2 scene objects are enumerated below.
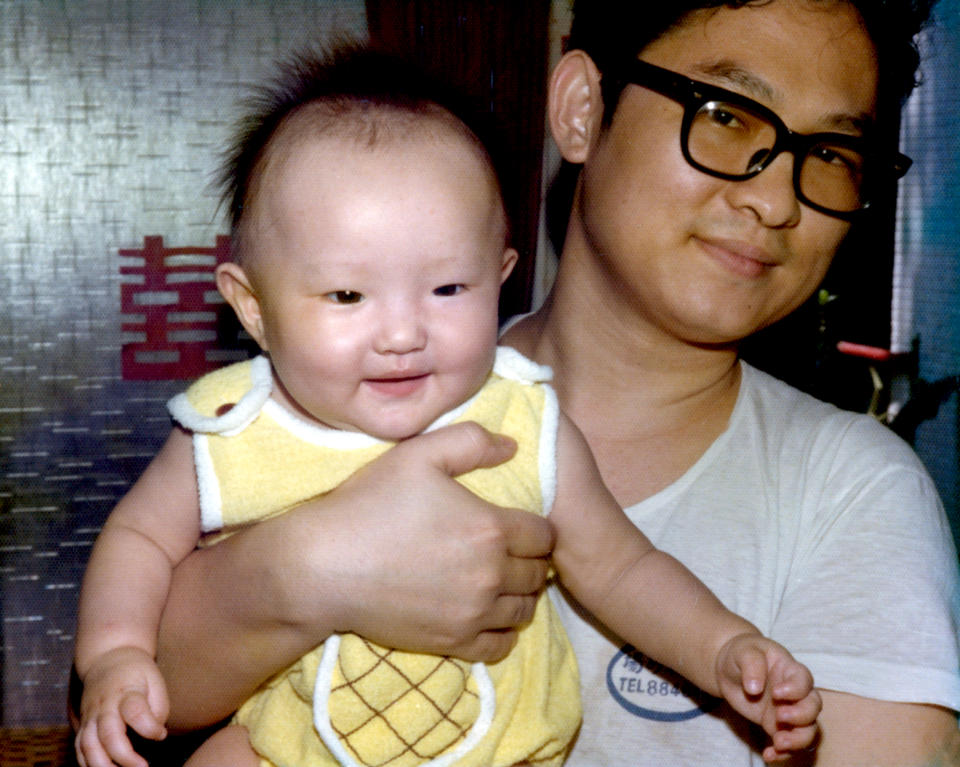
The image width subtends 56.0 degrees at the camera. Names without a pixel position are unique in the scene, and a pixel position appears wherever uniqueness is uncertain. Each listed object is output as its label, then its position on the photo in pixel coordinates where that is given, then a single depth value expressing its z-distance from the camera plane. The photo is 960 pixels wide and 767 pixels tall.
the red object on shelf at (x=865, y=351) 1.74
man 0.87
